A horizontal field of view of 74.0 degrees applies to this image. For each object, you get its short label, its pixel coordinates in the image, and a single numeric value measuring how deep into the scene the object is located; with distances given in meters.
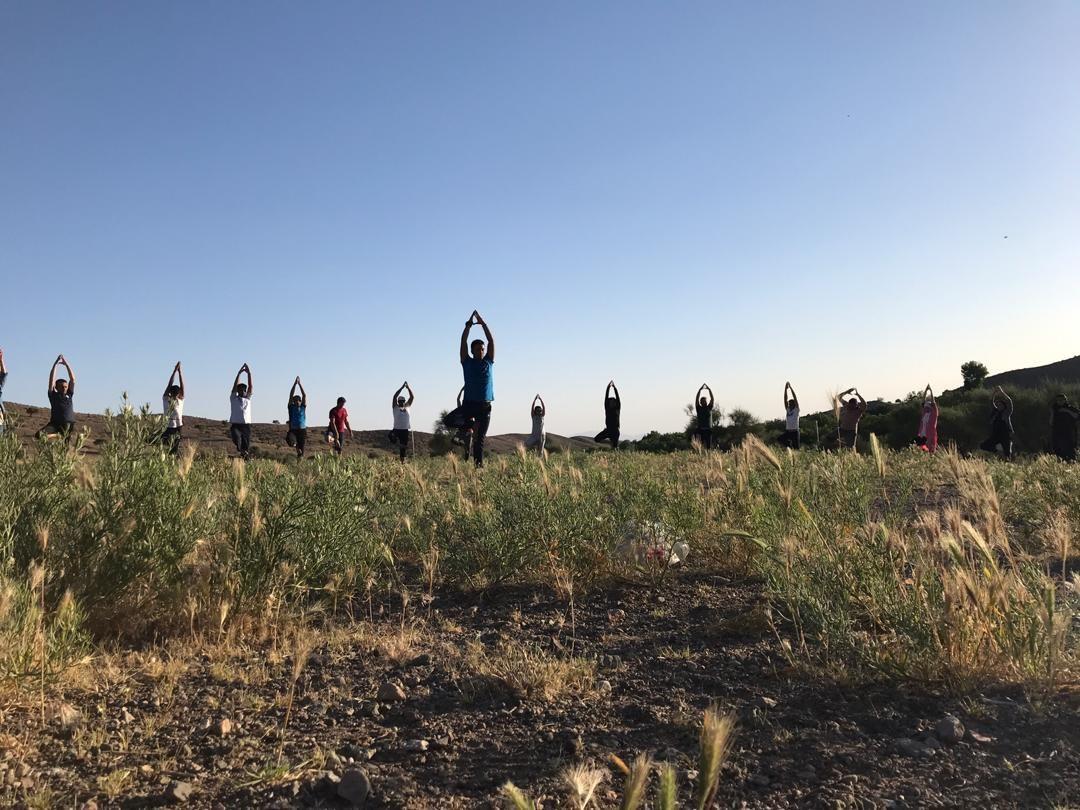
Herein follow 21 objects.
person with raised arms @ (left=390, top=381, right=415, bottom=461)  16.11
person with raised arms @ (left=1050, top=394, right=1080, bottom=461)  13.22
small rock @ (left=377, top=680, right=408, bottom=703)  2.62
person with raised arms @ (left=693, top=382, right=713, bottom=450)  17.19
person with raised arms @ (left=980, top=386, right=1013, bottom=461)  13.72
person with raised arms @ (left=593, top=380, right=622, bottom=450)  17.88
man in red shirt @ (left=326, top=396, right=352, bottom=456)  16.28
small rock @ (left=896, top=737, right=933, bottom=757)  2.13
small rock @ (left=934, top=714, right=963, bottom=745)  2.21
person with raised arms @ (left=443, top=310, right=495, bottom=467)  9.80
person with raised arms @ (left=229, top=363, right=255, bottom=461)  14.81
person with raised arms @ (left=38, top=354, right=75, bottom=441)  12.44
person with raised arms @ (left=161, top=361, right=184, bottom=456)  13.20
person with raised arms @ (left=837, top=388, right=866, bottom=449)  14.15
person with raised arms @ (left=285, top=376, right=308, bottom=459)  16.66
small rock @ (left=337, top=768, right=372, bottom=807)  1.92
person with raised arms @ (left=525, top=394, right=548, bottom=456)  17.23
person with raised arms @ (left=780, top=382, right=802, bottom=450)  16.89
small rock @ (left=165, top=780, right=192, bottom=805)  1.87
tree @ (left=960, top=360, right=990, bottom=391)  35.31
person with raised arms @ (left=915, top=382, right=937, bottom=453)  13.38
